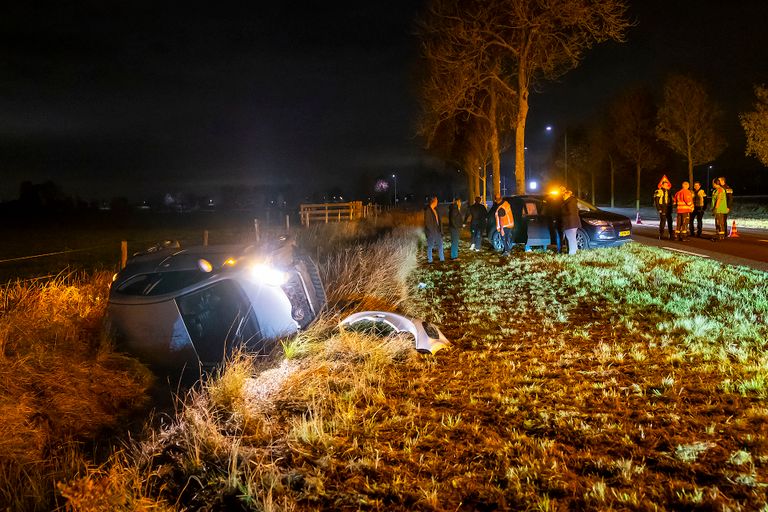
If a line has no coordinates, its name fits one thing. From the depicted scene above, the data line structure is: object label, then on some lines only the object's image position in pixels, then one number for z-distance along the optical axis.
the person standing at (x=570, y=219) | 13.93
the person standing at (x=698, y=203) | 17.38
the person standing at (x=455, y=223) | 14.57
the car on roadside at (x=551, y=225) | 15.07
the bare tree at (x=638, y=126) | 45.47
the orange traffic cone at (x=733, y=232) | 18.52
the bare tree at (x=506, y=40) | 17.91
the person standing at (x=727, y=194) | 16.11
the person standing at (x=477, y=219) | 16.28
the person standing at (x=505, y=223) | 14.91
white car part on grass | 6.11
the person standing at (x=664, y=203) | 17.08
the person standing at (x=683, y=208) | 16.64
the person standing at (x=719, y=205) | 16.17
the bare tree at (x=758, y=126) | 25.92
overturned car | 5.39
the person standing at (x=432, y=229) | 14.32
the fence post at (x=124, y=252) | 9.93
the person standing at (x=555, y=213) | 14.42
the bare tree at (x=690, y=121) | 35.66
